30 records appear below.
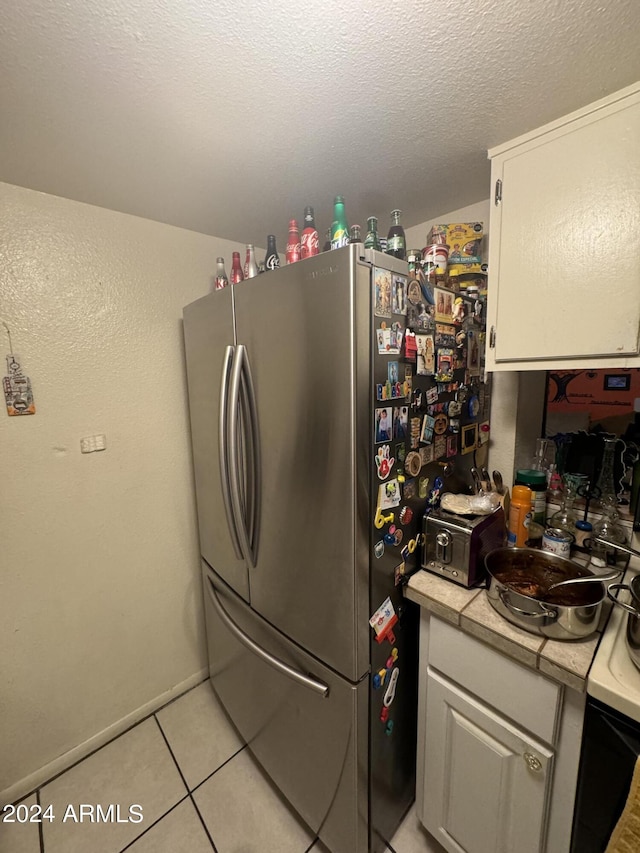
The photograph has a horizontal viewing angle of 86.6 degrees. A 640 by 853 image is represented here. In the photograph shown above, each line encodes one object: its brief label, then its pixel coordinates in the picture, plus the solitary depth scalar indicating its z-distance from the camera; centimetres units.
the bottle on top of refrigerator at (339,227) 97
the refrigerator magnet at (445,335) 107
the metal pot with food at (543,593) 79
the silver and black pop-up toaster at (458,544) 101
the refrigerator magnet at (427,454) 106
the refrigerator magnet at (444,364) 108
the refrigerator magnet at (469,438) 124
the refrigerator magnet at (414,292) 95
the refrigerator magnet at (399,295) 90
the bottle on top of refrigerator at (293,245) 108
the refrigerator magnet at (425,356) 100
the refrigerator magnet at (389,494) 94
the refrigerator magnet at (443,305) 106
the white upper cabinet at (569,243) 84
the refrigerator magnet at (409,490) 102
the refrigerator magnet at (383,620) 98
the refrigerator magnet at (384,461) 92
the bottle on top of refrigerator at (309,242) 104
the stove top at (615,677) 66
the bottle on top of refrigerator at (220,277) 137
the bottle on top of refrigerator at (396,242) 104
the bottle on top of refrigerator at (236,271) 128
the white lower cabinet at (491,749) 81
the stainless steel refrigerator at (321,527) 87
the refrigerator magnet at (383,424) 89
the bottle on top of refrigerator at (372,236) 98
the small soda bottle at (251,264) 122
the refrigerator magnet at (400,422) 95
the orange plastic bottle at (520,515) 114
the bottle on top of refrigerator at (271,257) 118
